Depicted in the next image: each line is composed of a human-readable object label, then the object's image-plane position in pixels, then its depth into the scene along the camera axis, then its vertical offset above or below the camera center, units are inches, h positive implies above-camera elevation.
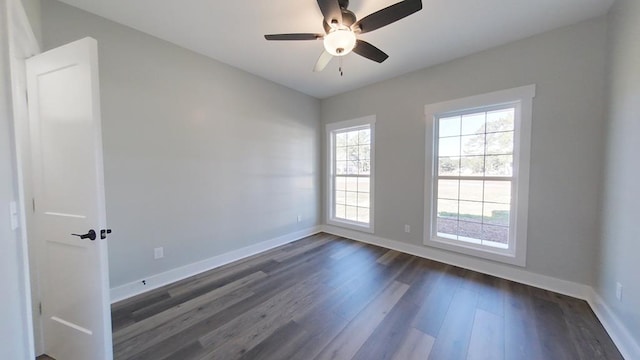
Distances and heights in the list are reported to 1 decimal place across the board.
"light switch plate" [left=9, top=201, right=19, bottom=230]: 39.5 -7.8
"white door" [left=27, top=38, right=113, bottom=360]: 52.2 -7.2
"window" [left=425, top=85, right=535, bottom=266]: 97.3 -2.0
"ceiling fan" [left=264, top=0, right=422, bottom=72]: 59.4 +44.0
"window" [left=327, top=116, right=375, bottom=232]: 152.7 -1.6
